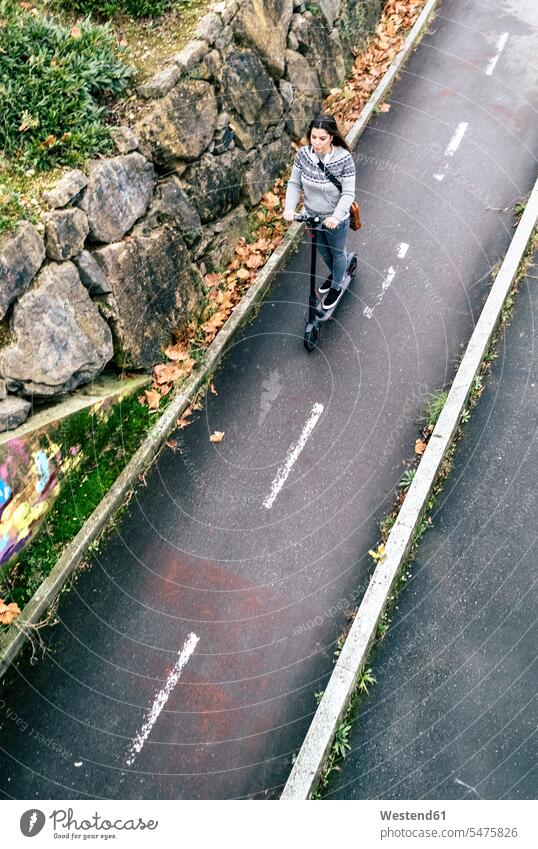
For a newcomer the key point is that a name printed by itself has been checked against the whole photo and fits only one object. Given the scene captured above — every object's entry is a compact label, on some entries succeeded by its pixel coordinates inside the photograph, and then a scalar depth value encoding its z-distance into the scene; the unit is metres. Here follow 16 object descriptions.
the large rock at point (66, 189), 7.29
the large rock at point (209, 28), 8.80
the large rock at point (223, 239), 9.34
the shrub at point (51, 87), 7.64
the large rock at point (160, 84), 8.27
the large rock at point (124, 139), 7.98
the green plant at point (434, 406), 8.09
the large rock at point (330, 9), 10.89
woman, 7.02
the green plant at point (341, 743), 6.38
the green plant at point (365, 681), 6.66
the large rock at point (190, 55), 8.51
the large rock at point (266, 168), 9.80
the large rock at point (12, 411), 7.09
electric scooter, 8.47
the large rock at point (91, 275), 7.63
